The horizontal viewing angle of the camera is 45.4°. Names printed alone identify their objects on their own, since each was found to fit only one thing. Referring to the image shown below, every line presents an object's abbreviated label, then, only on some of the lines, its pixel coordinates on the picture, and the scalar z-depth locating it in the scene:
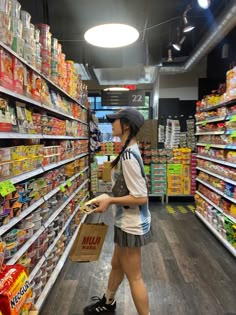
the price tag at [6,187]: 1.63
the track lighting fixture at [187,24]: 4.51
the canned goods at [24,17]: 2.15
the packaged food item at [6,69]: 1.72
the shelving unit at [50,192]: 1.96
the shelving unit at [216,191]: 3.88
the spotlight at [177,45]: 5.58
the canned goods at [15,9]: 1.90
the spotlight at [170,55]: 6.35
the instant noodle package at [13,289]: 1.33
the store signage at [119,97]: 8.48
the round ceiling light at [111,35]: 3.44
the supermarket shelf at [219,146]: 3.79
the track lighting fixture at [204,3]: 3.79
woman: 1.97
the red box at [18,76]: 1.92
